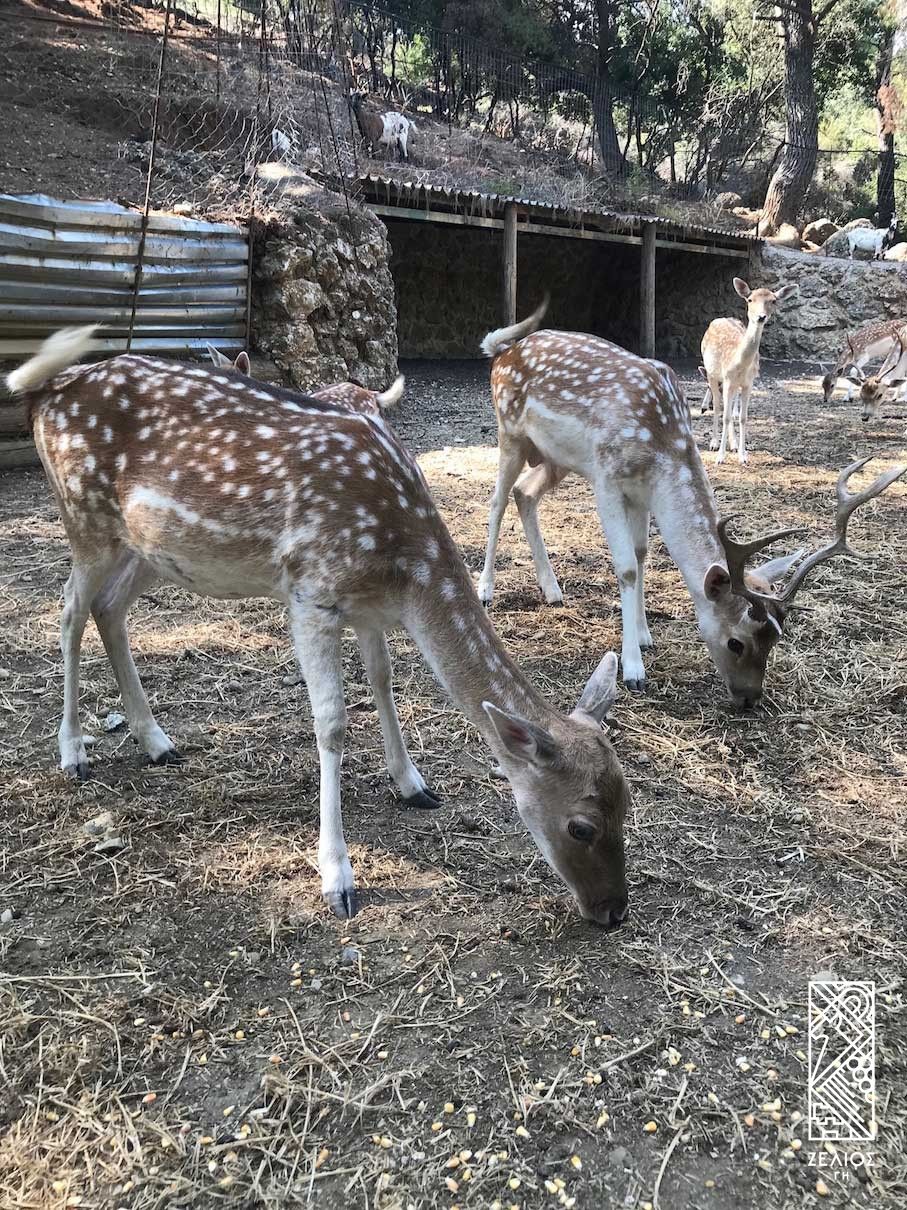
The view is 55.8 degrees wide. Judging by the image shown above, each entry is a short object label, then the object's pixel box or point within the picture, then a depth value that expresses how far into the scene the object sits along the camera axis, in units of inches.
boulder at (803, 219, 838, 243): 850.1
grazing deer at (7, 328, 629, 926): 97.0
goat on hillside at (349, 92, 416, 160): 695.1
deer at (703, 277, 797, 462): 351.3
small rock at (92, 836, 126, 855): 110.7
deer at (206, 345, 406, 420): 211.9
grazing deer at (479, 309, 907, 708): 150.8
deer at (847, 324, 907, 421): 439.2
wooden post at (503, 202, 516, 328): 540.7
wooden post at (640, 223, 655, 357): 634.8
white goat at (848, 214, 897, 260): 791.1
